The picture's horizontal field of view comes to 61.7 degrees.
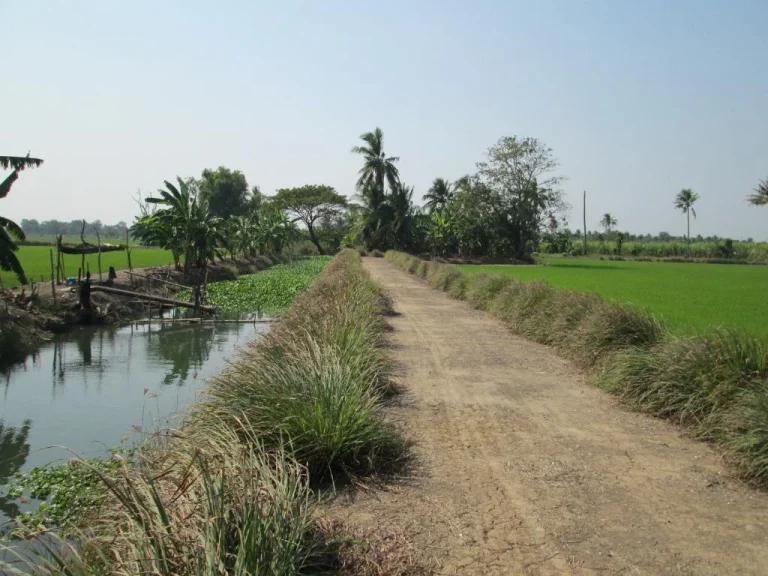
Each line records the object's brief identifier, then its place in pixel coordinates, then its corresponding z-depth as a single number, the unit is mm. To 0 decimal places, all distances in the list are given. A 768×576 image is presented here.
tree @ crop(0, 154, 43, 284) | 17984
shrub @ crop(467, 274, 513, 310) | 19172
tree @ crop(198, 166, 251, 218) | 78562
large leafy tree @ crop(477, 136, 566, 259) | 61500
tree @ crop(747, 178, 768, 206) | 61938
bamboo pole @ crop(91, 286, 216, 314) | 21491
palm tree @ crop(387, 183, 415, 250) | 64188
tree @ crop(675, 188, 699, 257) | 93000
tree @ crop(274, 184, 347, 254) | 78875
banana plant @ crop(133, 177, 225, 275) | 30062
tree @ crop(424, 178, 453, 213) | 79812
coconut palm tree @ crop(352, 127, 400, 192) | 65625
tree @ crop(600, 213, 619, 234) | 114925
